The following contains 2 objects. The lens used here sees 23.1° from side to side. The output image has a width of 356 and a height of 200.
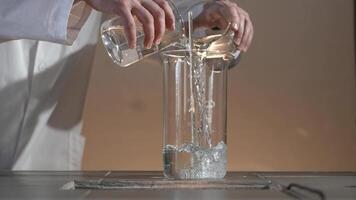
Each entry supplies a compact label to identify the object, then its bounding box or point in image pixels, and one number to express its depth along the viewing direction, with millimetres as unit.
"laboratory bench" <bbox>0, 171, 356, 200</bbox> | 1117
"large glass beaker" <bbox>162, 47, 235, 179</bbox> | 1414
